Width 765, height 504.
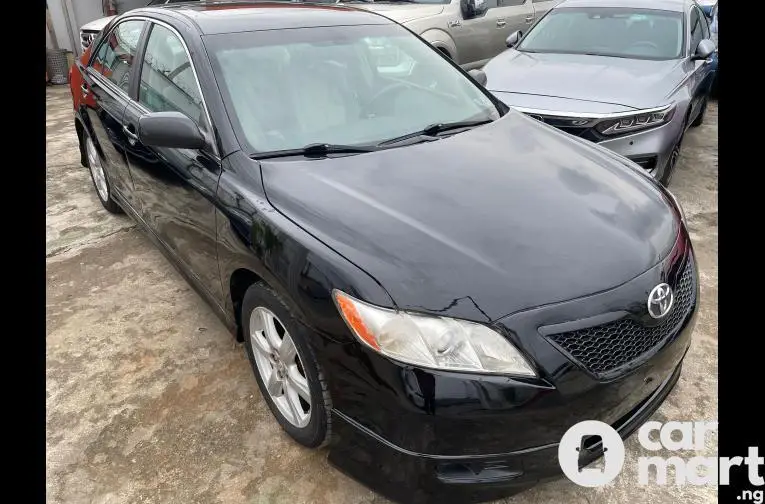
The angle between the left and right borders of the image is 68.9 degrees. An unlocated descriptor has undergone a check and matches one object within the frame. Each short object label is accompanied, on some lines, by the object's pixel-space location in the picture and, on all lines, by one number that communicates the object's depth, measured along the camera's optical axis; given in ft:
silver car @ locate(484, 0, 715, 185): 13.35
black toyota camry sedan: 5.37
